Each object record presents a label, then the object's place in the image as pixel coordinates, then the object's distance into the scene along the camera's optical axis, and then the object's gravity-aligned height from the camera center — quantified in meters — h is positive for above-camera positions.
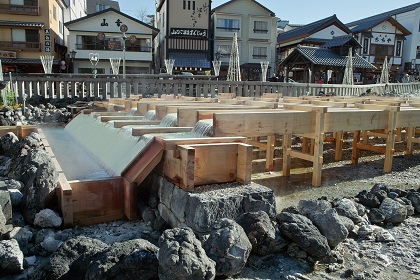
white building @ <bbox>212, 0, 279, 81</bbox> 34.50 +5.10
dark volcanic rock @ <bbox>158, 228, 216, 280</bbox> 2.45 -1.19
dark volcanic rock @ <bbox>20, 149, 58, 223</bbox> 3.95 -1.19
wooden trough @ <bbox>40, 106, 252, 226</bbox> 3.61 -0.92
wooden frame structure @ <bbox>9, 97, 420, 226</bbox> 3.67 -0.73
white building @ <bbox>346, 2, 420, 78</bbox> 39.16 +6.14
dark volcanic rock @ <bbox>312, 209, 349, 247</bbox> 3.29 -1.26
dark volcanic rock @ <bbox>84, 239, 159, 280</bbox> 2.61 -1.30
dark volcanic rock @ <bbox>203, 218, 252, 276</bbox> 2.79 -1.26
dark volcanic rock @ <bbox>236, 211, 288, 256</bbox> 3.10 -1.25
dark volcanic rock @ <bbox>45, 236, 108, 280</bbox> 2.74 -1.36
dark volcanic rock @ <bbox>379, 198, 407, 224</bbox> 3.97 -1.33
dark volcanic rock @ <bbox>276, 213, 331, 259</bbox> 3.08 -1.26
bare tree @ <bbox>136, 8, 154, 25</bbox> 54.93 +10.03
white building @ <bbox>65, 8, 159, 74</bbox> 30.80 +3.67
